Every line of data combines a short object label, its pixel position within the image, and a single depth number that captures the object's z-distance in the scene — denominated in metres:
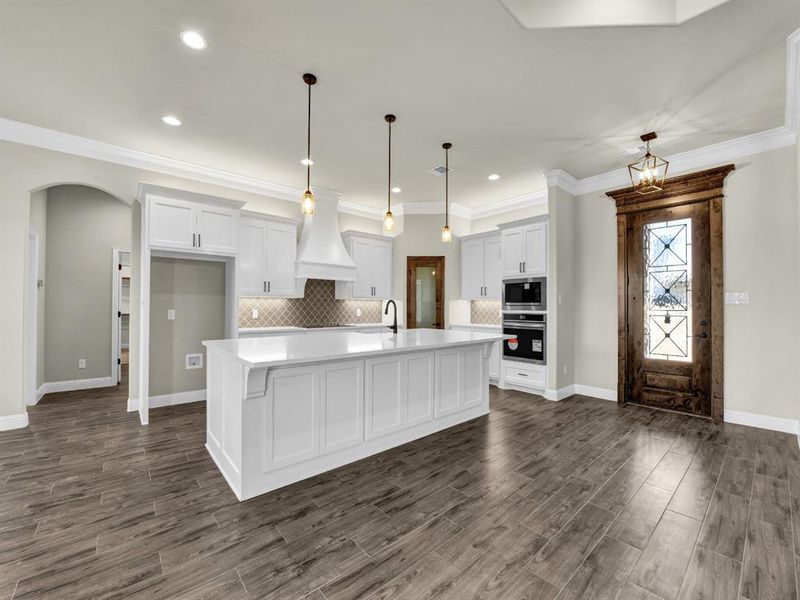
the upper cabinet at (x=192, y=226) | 3.99
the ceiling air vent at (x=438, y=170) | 4.82
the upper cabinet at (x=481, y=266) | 5.94
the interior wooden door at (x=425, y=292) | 6.42
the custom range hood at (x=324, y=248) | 5.41
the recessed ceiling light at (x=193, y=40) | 2.45
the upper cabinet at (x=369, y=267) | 6.08
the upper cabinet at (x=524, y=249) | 5.11
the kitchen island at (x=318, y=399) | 2.39
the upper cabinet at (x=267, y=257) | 4.90
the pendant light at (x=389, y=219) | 3.54
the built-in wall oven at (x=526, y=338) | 5.09
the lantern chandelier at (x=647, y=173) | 3.65
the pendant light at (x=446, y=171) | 3.95
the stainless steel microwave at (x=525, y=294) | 5.09
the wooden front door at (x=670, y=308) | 4.21
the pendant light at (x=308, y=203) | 3.06
